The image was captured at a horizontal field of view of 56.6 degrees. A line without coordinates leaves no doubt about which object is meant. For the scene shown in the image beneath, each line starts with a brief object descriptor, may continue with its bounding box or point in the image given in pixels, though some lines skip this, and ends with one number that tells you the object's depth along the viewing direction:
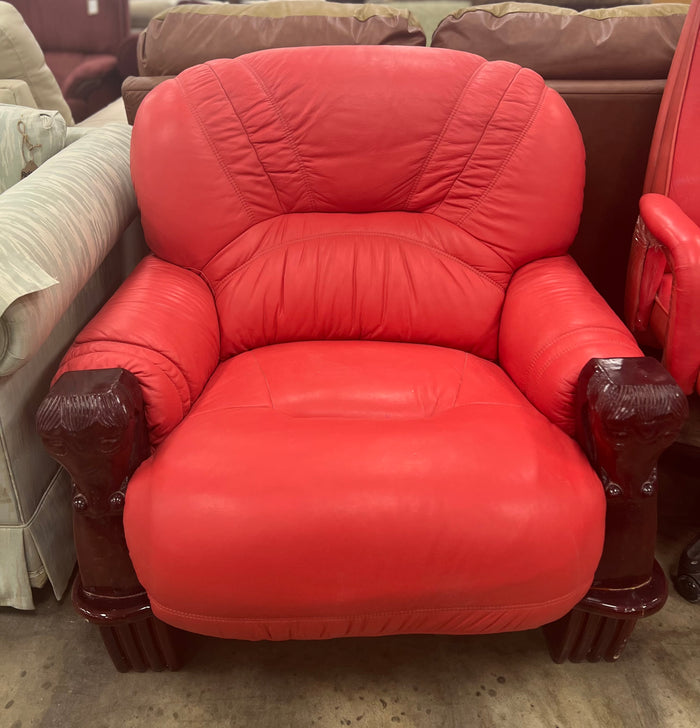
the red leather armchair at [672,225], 1.28
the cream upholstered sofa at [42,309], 1.10
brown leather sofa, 1.58
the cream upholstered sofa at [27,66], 2.10
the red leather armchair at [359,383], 1.00
